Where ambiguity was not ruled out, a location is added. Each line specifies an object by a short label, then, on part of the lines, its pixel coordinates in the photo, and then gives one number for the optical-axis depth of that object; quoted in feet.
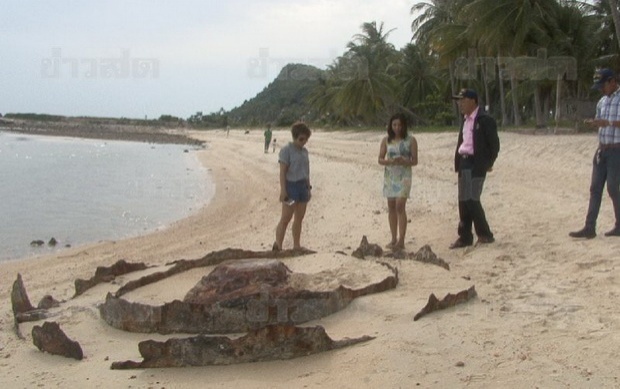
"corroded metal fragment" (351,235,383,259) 20.72
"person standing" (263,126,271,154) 108.47
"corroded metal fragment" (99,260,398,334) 14.60
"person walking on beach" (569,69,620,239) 21.39
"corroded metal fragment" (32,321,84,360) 13.99
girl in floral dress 23.57
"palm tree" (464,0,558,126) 93.50
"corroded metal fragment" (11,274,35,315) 17.70
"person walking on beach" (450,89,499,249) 23.17
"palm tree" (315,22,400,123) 144.87
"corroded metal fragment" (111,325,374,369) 12.98
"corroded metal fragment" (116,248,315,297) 18.52
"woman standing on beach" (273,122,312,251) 23.07
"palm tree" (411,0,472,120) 113.09
